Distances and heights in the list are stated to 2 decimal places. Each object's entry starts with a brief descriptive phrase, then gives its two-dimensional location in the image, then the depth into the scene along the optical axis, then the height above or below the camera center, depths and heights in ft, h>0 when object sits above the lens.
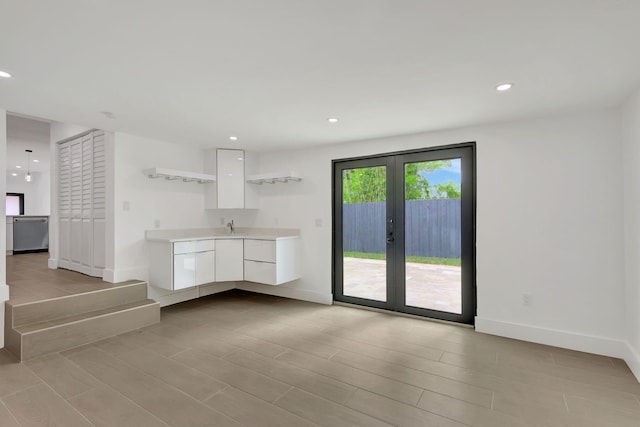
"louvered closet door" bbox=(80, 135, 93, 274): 14.05 +0.51
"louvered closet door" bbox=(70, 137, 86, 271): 14.66 +0.55
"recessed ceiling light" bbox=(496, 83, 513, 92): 7.89 +3.32
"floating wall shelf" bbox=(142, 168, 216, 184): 13.50 +1.83
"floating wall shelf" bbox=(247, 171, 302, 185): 15.06 +1.87
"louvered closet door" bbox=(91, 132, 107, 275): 13.50 +0.63
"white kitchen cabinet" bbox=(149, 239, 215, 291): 13.03 -2.15
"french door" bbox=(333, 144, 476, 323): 12.00 -0.74
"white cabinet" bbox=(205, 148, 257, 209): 15.98 +1.87
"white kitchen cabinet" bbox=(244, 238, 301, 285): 14.44 -2.19
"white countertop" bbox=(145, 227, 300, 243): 14.01 -0.95
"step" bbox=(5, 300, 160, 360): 9.14 -3.72
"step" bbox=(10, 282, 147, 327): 9.83 -3.12
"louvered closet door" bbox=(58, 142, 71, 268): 15.33 +0.68
